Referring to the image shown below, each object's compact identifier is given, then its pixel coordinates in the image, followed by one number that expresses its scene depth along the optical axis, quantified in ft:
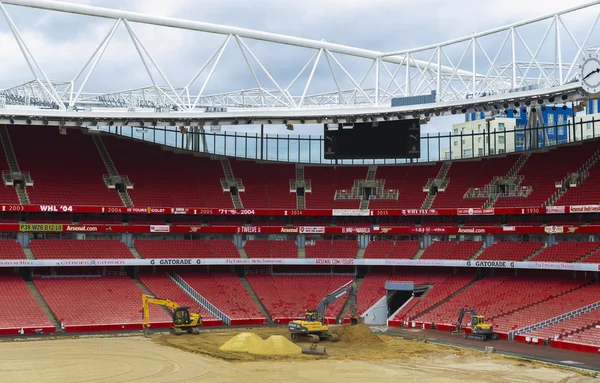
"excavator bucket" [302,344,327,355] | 160.56
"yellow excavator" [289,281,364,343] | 179.52
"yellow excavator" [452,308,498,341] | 185.88
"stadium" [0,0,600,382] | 163.32
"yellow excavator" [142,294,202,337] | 187.62
